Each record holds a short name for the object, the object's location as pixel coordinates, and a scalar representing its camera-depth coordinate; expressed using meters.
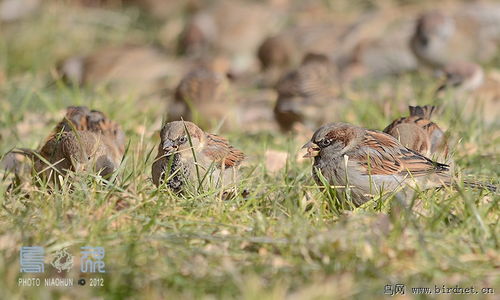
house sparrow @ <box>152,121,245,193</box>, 8.92
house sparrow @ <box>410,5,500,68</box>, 21.78
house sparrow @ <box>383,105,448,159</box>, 10.10
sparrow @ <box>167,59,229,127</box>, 16.00
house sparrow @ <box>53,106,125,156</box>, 10.84
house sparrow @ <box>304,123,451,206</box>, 8.70
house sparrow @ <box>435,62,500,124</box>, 15.04
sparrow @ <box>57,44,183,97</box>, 20.44
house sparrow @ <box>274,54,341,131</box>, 15.82
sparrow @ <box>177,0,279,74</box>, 24.62
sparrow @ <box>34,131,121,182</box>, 9.42
